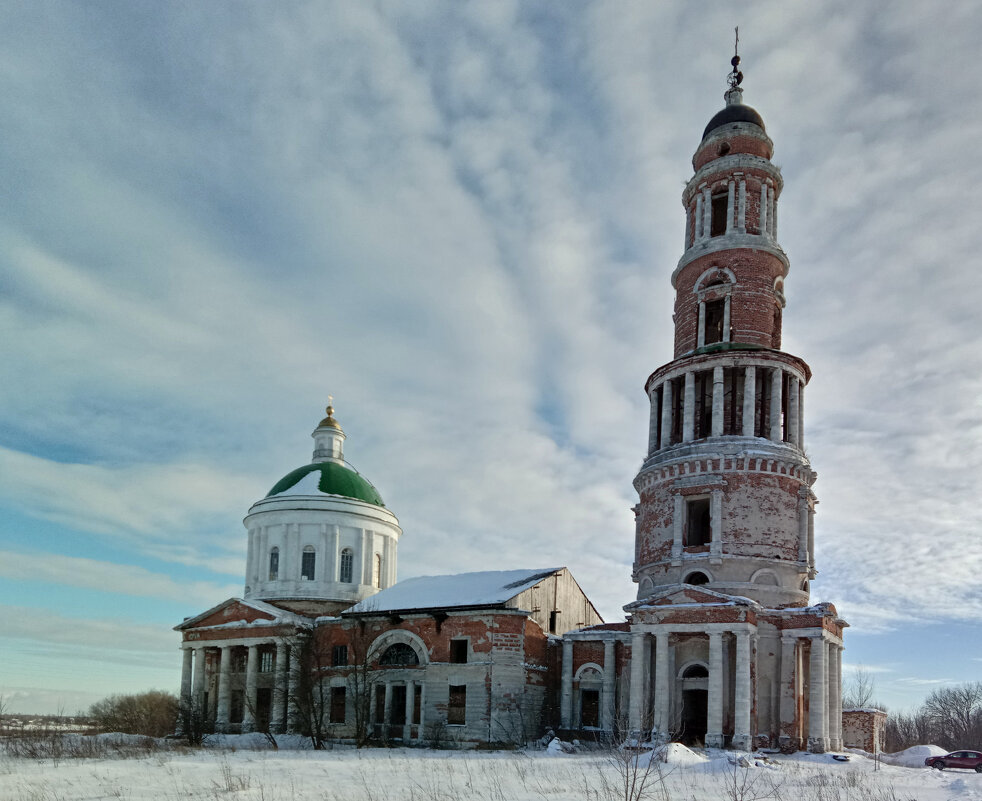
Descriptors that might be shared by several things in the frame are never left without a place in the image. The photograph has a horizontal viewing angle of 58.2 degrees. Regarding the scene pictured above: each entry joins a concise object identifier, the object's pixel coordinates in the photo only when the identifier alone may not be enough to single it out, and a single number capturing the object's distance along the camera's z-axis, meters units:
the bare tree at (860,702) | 60.55
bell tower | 32.81
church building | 30.44
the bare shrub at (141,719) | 41.50
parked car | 30.00
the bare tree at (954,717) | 79.38
